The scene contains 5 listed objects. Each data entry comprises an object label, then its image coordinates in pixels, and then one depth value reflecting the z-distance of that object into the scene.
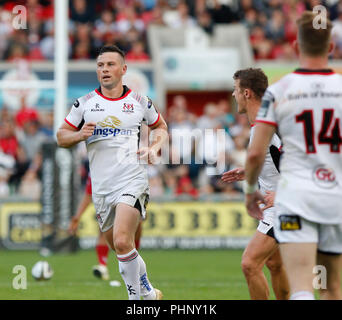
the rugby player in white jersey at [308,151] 10.16
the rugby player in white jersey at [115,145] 15.41
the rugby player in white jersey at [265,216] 14.09
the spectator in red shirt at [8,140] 36.72
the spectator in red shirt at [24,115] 38.10
